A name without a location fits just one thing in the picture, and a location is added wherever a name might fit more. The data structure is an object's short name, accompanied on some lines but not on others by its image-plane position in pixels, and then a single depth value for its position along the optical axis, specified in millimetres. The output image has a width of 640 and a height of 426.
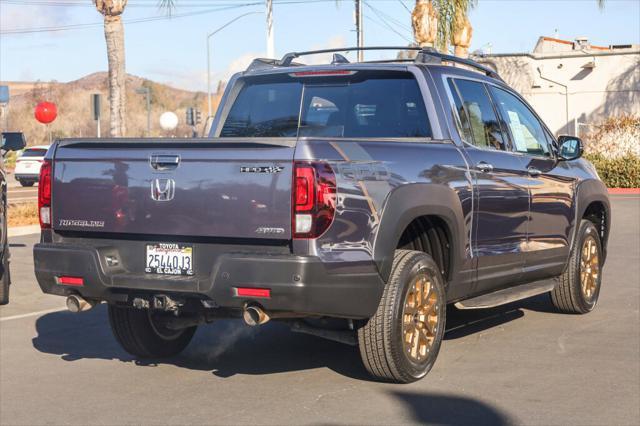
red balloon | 52500
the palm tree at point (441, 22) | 26156
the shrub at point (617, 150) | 29859
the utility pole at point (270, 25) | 26406
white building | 45312
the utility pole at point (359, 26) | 45238
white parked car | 38969
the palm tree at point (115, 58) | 23969
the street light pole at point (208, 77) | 65338
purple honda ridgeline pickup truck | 5930
